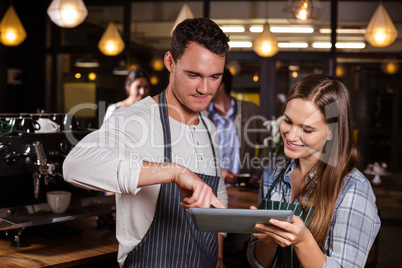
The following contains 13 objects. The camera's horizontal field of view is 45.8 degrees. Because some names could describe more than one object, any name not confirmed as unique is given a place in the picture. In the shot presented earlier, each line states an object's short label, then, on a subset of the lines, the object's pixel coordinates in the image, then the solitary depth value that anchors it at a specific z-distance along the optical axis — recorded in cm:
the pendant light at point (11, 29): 536
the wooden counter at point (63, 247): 200
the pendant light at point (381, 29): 486
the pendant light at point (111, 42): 575
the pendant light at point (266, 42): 516
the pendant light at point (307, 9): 404
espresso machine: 226
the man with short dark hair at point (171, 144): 167
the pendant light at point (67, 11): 401
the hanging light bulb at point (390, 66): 620
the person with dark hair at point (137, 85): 475
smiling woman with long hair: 153
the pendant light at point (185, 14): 491
